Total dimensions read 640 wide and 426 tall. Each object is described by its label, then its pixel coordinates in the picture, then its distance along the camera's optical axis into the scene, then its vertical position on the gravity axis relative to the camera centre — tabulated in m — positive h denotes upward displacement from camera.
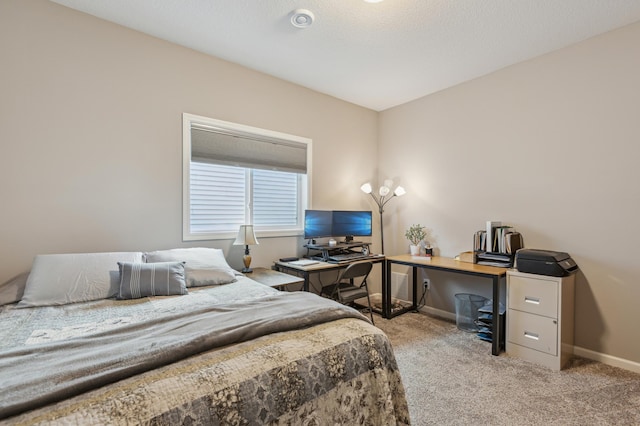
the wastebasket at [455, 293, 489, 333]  3.12 -1.01
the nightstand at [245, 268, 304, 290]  2.57 -0.60
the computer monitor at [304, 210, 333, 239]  3.41 -0.14
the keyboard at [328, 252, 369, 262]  3.24 -0.49
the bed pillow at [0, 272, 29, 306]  1.84 -0.50
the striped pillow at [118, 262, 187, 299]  1.95 -0.46
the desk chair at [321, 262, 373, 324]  2.87 -0.78
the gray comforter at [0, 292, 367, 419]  0.86 -0.49
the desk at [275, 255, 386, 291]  2.91 -0.55
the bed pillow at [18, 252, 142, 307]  1.81 -0.44
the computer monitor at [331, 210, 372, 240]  3.55 -0.14
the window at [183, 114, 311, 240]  2.85 +0.34
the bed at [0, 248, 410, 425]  0.88 -0.54
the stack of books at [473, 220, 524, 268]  2.84 -0.29
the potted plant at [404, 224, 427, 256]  3.65 -0.28
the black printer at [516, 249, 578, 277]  2.39 -0.39
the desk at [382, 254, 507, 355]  2.62 -0.55
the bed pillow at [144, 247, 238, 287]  2.26 -0.42
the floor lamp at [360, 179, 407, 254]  3.96 +0.26
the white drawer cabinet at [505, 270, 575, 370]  2.37 -0.84
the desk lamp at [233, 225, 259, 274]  2.87 -0.27
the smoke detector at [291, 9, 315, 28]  2.22 +1.45
